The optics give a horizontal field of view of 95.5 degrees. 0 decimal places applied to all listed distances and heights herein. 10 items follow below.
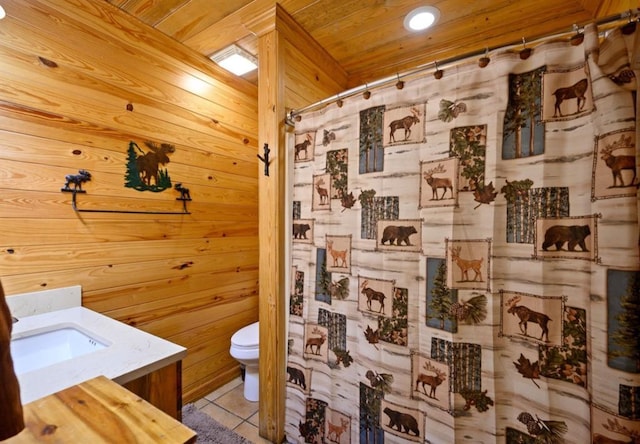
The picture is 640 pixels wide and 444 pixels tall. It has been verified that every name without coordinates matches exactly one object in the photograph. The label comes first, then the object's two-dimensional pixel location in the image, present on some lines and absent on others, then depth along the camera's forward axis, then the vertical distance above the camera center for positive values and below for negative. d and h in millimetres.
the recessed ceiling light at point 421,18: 1649 +1207
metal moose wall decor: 1712 +307
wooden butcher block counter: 552 -411
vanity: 814 -434
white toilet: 1917 -879
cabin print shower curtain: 910 -127
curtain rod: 939 +652
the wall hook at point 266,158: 1658 +363
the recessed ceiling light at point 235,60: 1999 +1167
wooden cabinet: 899 -535
